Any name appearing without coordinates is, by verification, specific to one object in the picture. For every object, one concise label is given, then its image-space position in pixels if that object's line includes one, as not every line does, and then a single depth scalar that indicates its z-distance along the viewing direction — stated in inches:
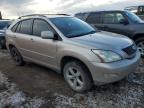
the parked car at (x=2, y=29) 203.7
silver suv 78.7
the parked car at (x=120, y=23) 137.1
